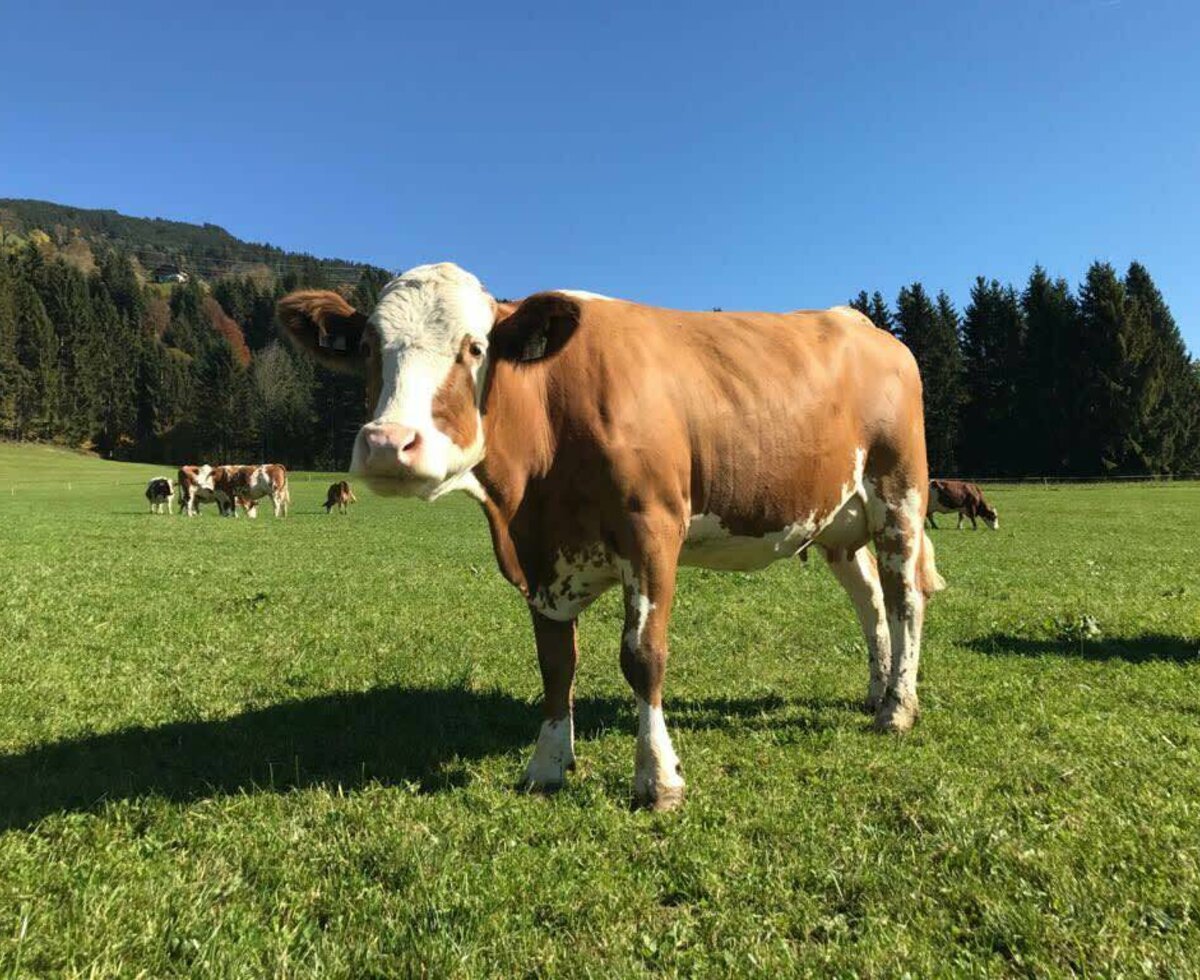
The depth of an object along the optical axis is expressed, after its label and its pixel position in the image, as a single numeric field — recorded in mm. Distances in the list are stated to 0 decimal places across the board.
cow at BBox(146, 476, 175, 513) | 37781
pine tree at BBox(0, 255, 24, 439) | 89438
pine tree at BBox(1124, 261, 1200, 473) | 61969
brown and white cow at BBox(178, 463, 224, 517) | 38125
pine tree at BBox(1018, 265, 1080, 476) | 65625
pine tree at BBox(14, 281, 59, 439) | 92812
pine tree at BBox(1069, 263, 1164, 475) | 62094
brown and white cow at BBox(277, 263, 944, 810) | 3982
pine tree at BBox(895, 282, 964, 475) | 70688
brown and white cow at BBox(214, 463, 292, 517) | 36844
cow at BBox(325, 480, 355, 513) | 37875
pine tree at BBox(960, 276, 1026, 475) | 69312
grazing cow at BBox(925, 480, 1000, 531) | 28812
